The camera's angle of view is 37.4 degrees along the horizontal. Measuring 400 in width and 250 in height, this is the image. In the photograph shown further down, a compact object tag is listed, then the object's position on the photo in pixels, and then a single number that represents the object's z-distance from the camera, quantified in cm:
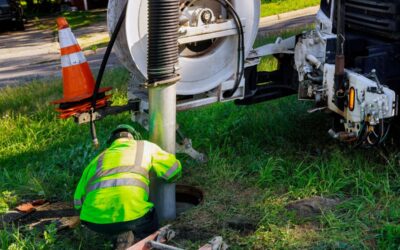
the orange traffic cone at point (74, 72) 468
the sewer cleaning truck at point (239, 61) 418
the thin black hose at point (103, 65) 427
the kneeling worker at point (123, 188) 365
